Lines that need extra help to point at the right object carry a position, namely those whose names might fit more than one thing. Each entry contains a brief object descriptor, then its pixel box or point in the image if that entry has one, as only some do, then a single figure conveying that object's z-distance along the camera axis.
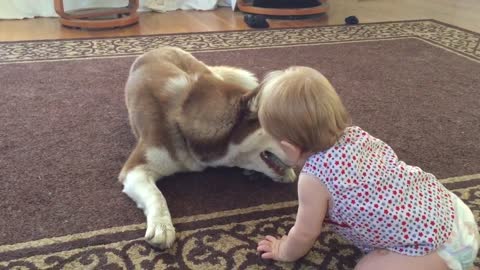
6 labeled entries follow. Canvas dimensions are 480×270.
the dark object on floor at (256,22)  3.39
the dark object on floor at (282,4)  3.70
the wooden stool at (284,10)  3.60
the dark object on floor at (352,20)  3.53
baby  0.89
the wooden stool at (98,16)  3.23
